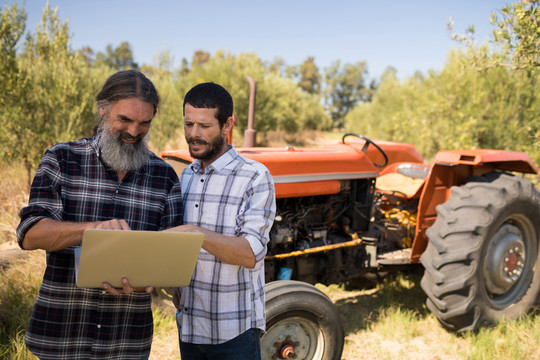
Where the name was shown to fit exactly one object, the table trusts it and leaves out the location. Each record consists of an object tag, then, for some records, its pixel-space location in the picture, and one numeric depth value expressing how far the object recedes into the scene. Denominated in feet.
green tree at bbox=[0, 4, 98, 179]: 23.80
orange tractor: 9.59
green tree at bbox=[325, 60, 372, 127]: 155.94
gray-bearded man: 4.46
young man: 5.08
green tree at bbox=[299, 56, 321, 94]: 161.38
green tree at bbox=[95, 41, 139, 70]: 159.63
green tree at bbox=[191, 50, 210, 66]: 155.76
